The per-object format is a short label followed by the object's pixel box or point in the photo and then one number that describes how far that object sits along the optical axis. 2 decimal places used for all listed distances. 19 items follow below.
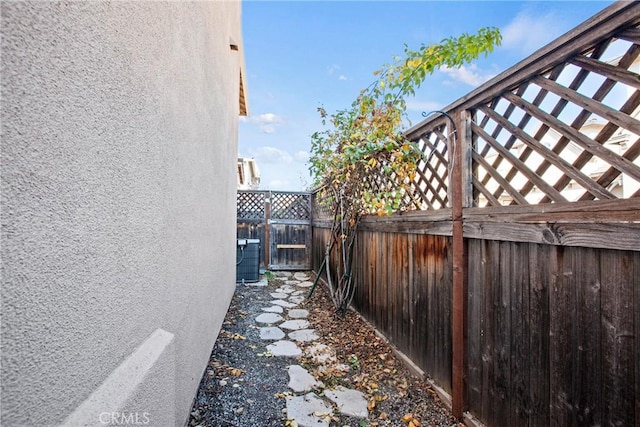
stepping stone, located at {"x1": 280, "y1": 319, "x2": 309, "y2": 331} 3.48
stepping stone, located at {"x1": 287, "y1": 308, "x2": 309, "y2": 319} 3.86
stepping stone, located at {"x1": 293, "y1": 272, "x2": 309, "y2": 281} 6.29
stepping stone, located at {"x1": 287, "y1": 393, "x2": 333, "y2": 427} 1.84
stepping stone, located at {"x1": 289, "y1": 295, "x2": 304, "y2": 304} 4.55
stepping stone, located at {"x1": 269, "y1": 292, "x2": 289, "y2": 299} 4.78
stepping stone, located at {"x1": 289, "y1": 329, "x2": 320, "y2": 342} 3.14
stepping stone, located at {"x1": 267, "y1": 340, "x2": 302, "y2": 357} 2.79
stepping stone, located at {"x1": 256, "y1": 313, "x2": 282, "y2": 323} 3.65
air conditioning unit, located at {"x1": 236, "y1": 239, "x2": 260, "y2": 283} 5.62
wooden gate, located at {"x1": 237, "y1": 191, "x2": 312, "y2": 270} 6.94
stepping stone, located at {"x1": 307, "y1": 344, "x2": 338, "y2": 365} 2.67
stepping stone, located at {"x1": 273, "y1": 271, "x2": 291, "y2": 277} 6.59
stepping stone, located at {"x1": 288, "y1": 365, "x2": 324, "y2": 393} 2.22
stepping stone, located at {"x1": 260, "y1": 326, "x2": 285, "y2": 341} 3.14
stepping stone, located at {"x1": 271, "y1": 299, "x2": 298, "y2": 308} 4.33
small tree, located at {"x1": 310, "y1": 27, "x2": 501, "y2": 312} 2.47
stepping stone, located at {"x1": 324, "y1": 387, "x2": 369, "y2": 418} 1.94
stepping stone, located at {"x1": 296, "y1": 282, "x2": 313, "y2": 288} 5.56
